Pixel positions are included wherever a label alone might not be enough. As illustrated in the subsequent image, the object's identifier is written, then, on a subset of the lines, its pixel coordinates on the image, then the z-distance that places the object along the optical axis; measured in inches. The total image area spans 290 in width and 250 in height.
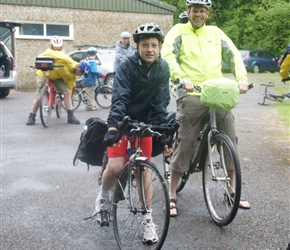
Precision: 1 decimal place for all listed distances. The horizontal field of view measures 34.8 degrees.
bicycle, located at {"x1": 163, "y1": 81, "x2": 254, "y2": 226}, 161.6
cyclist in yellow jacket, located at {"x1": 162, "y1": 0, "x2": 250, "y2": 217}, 177.8
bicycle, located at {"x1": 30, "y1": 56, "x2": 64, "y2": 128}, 379.7
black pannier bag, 158.7
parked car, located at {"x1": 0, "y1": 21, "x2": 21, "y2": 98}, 606.5
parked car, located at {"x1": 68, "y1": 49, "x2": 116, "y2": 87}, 733.3
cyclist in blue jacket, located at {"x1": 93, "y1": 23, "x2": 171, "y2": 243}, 146.4
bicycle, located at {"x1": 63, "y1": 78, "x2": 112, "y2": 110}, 509.7
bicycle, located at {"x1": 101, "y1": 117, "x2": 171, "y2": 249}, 141.8
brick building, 890.7
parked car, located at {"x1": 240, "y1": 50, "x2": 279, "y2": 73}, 1291.8
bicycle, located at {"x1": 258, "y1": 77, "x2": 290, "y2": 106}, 561.5
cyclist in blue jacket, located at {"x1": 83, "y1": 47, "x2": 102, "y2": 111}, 497.0
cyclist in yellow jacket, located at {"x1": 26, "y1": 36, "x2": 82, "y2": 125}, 391.9
